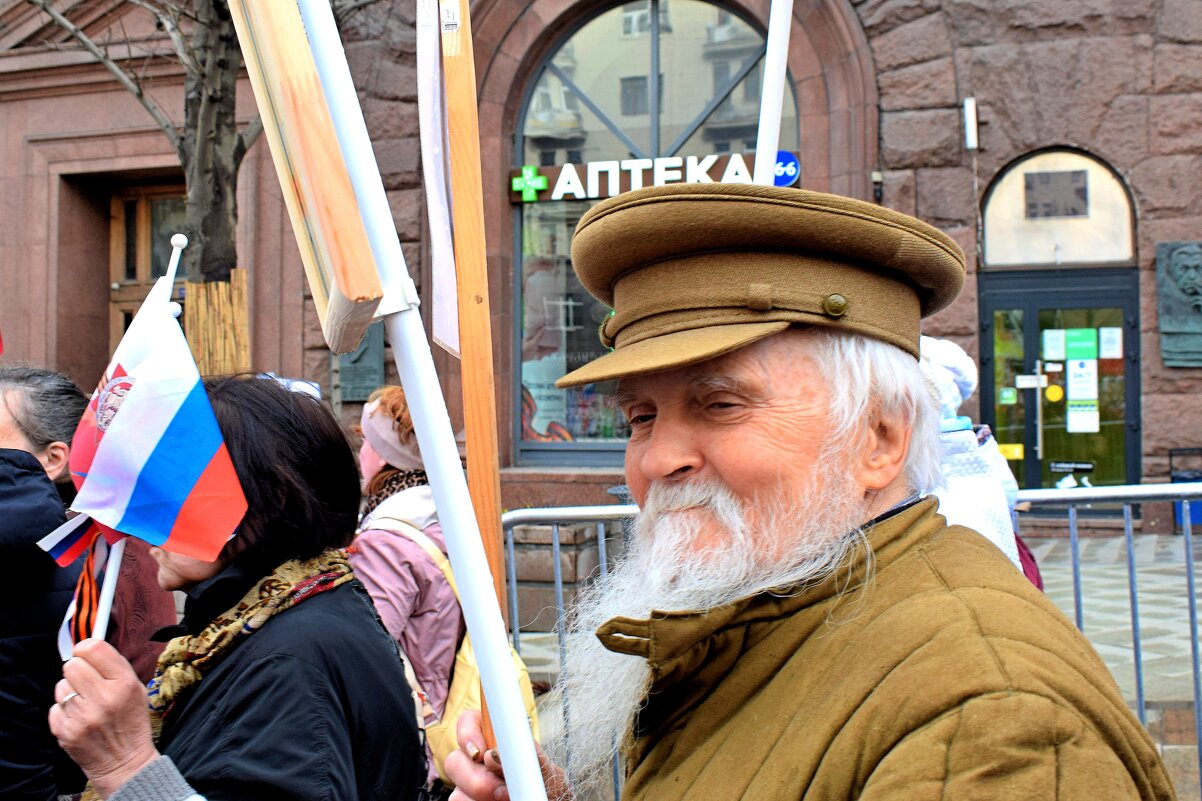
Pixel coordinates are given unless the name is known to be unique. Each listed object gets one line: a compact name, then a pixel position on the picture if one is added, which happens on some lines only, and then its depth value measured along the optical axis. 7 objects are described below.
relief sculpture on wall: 9.14
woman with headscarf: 3.31
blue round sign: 10.01
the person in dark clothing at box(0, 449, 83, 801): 2.42
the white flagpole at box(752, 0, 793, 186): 1.95
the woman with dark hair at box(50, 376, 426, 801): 1.70
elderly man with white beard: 1.12
